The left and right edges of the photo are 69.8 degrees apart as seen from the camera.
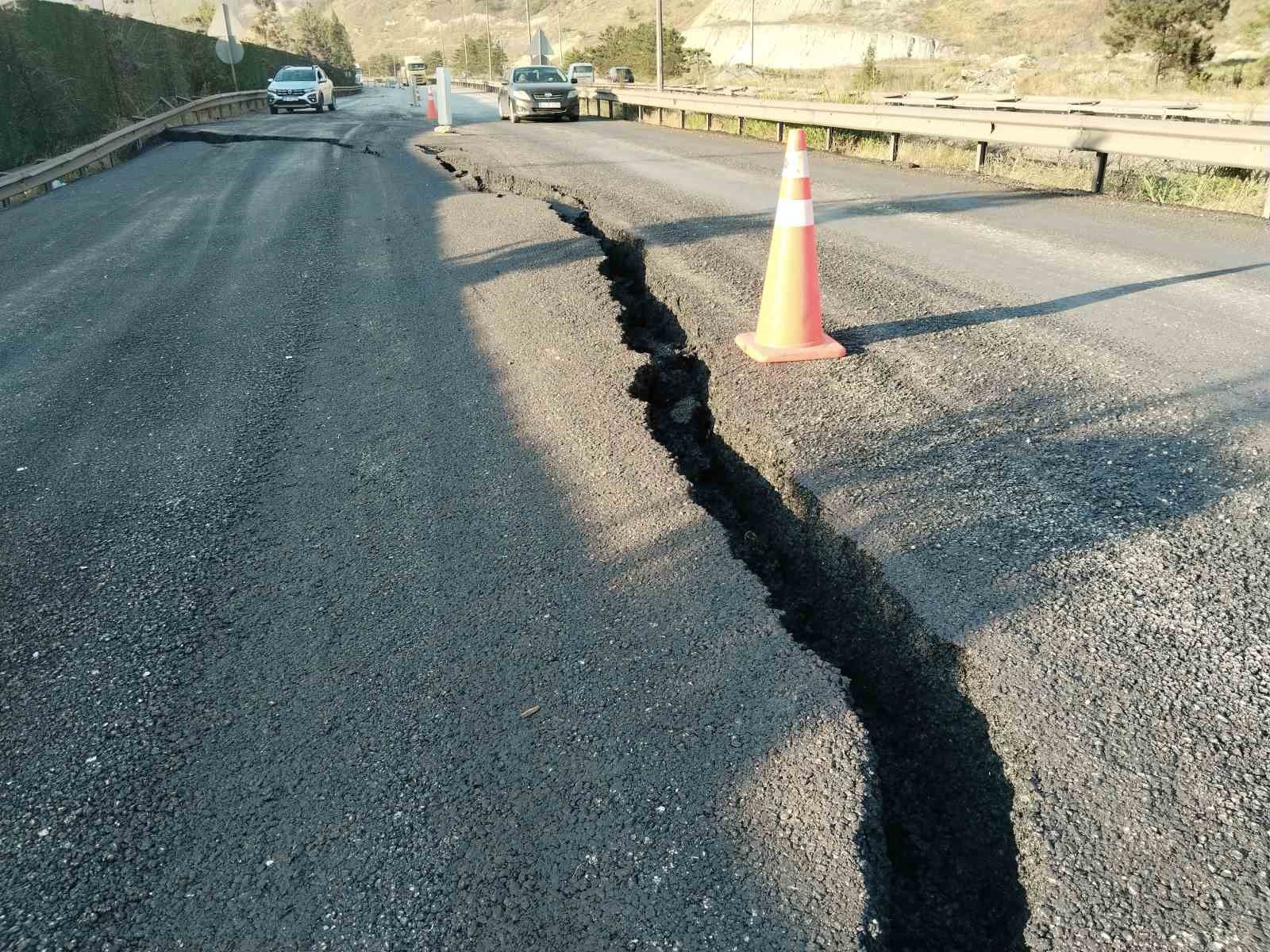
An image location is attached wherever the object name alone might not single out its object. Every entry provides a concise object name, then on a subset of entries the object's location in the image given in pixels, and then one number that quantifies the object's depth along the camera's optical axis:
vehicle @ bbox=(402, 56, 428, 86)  53.56
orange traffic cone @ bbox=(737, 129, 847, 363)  4.32
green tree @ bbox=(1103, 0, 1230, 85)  30.95
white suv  26.97
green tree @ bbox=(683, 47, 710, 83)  54.87
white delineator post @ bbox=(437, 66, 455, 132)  19.55
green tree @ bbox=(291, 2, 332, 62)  67.31
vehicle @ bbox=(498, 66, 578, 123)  22.78
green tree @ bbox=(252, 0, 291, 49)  58.16
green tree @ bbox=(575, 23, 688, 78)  49.25
